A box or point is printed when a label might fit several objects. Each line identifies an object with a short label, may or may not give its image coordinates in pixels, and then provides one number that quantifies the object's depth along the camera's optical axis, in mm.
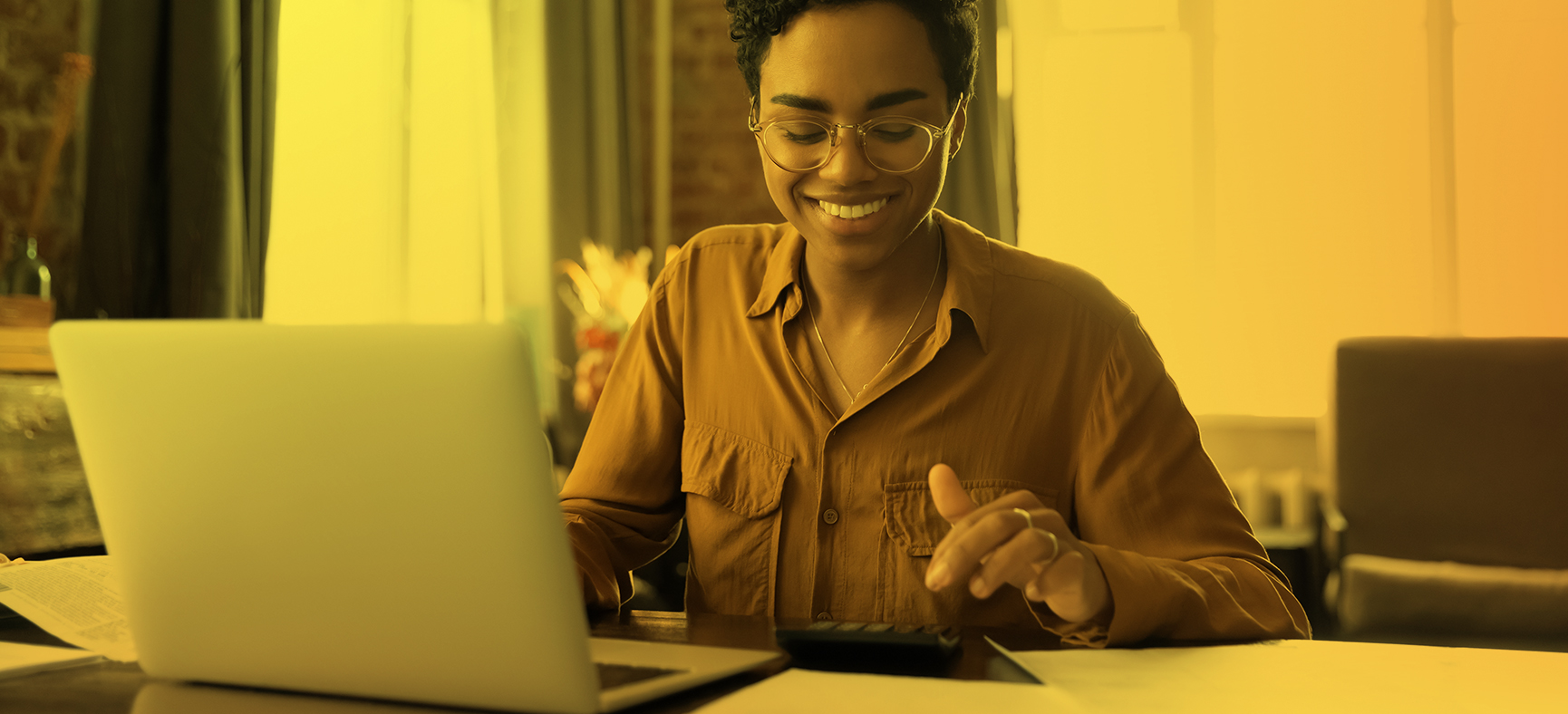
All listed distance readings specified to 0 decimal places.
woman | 1118
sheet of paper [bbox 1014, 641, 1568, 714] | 698
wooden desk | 689
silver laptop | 574
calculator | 773
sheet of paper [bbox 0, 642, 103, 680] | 783
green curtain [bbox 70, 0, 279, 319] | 2248
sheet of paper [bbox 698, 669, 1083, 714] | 654
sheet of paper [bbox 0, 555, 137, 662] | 875
